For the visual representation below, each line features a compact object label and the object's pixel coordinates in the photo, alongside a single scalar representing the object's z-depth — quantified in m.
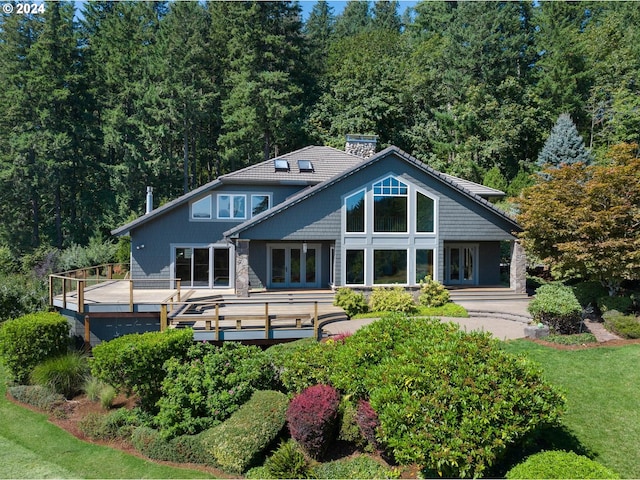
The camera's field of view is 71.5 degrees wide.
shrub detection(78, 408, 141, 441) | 8.76
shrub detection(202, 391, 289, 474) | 7.33
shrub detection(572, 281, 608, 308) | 14.92
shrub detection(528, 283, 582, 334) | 12.08
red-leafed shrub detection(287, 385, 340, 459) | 7.03
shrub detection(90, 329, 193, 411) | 8.75
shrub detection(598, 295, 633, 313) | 13.40
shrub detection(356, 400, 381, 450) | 6.64
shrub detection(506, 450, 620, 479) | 5.19
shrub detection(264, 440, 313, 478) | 6.99
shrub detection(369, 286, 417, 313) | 16.45
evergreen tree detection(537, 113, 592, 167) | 28.73
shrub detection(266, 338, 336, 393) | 8.03
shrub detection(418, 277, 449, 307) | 17.36
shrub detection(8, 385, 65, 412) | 10.03
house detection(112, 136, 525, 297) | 18.11
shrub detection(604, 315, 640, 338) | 12.02
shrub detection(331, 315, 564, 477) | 5.56
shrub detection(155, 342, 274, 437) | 8.23
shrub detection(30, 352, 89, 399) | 10.64
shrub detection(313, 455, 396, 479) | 6.77
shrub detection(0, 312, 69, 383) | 10.84
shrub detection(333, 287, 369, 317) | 15.98
